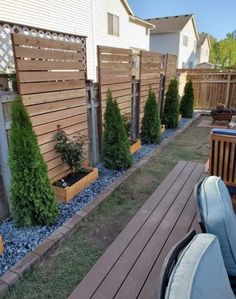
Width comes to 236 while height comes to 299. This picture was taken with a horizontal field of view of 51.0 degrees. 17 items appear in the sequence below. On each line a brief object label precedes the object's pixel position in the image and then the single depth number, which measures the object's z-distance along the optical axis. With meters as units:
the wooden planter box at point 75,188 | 3.25
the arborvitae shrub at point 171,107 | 7.28
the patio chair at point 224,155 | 2.68
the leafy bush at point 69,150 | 3.38
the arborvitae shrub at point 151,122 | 5.71
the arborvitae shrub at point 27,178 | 2.43
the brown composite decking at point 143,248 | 1.76
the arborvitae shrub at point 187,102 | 8.84
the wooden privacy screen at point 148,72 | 5.77
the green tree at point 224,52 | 33.84
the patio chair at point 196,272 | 0.79
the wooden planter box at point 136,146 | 5.16
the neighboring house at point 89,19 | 7.71
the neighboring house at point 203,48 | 29.12
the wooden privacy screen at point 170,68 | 7.46
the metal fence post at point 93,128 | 4.10
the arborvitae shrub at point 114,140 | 4.12
